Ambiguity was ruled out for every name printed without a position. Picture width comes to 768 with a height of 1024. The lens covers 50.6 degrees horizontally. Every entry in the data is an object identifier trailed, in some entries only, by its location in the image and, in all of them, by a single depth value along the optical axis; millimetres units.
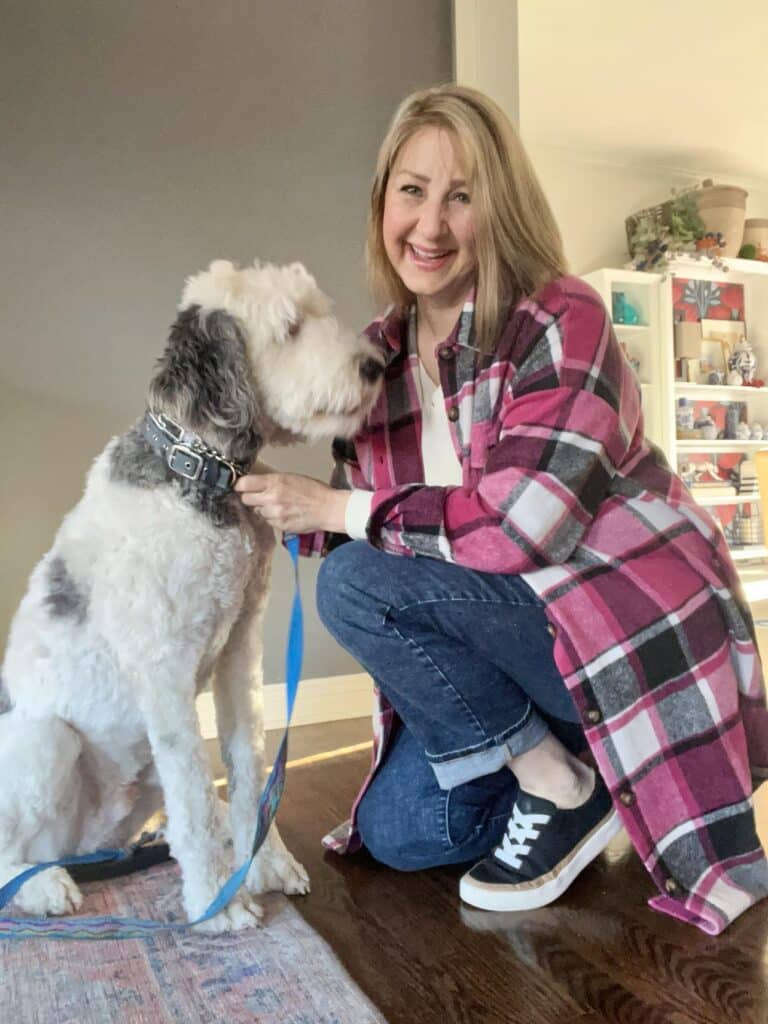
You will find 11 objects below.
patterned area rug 1114
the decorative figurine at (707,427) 6793
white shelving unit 6250
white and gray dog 1336
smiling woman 1310
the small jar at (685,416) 6727
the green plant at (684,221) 6234
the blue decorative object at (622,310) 6285
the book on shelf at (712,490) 6777
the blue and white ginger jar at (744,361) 6934
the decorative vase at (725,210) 6312
